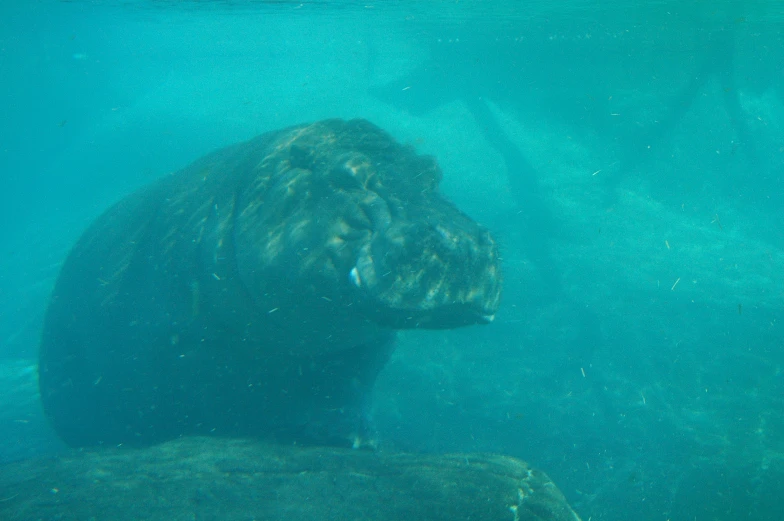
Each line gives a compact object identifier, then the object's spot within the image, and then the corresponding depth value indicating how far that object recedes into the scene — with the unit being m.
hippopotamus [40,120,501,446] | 5.13
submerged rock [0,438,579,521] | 3.81
